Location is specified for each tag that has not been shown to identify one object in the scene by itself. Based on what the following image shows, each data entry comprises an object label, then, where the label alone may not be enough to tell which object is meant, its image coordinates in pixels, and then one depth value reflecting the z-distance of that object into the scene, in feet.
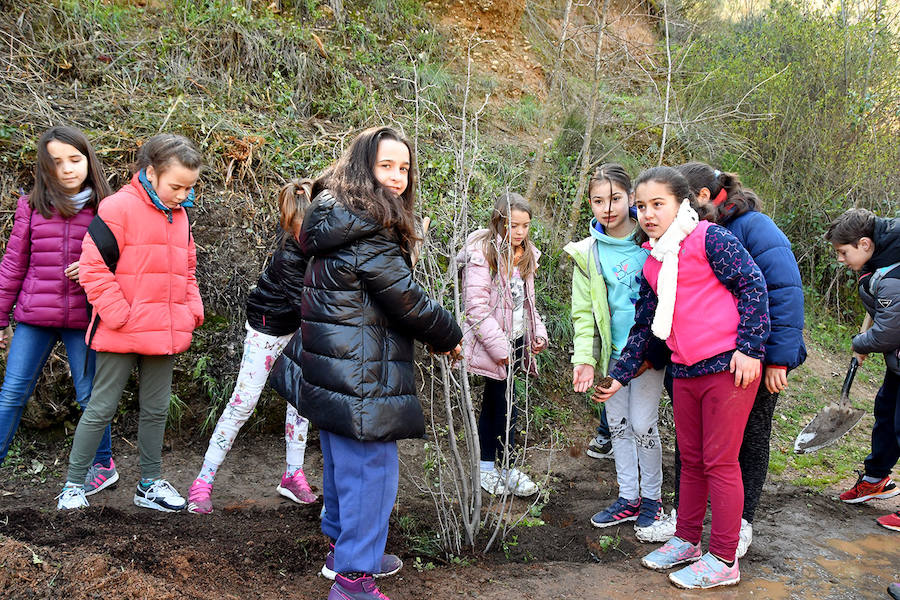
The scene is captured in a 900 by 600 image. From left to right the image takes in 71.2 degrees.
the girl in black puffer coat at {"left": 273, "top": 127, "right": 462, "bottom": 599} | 7.82
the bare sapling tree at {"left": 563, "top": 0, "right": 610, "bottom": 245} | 20.31
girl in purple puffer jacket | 11.00
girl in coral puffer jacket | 10.44
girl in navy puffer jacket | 9.94
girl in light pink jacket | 12.30
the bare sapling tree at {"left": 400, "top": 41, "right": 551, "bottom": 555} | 9.88
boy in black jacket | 11.95
